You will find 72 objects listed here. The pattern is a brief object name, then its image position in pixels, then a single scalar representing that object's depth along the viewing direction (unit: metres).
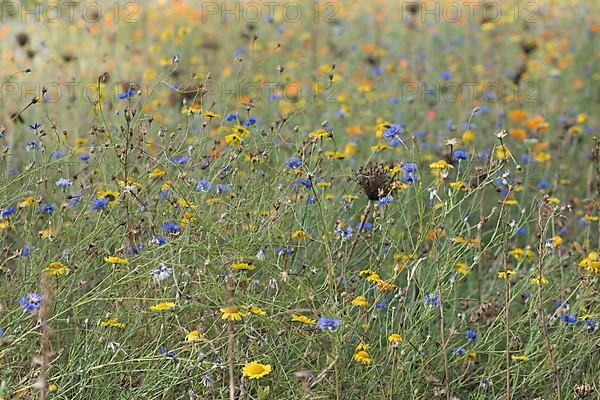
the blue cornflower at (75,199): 5.61
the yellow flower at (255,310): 4.64
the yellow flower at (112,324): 4.84
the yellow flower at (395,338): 4.85
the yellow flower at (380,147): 6.21
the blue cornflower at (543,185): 8.44
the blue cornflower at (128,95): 6.20
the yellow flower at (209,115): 6.02
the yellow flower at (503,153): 5.50
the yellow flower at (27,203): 5.84
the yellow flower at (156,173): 6.06
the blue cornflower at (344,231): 5.52
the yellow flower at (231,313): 4.27
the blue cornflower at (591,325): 5.50
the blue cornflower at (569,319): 5.46
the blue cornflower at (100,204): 5.46
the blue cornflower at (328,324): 4.55
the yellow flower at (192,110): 6.01
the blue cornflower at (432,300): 5.26
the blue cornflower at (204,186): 5.67
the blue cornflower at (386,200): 5.44
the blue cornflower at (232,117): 6.81
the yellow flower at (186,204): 5.29
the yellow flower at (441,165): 5.68
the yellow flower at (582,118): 9.39
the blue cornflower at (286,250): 5.52
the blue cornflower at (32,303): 4.47
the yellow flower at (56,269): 4.93
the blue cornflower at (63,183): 5.70
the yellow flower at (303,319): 4.76
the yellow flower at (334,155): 6.44
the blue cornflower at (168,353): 4.57
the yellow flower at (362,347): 4.96
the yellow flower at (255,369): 4.42
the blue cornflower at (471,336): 5.59
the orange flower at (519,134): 9.35
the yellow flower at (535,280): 5.24
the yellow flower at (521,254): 6.34
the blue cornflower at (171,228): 5.37
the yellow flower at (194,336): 4.59
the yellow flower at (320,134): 5.81
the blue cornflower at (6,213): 5.46
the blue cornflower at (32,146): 5.87
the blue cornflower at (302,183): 5.74
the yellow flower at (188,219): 5.30
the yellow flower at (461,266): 6.34
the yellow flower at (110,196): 5.66
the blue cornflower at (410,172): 5.74
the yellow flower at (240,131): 6.21
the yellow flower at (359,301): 4.97
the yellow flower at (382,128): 6.23
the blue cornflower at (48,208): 5.84
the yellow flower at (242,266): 4.97
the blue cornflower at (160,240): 5.28
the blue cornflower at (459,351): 5.51
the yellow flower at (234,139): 6.05
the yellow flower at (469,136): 8.77
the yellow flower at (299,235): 5.77
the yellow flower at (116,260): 4.89
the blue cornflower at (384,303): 5.77
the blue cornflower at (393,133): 5.90
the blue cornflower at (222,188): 5.81
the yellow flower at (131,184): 5.58
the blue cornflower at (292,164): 5.95
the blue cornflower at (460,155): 6.21
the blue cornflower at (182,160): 6.36
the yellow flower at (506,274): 4.87
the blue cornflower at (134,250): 5.44
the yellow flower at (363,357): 4.80
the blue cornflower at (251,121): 6.37
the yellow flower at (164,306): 4.71
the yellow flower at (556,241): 6.30
